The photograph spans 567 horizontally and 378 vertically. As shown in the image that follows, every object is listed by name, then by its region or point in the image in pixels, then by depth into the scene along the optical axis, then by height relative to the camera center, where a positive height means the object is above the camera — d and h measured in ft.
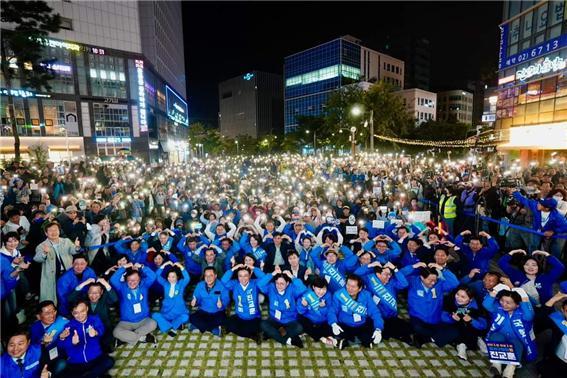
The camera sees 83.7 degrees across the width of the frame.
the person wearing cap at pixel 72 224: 24.48 -5.36
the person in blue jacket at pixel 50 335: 13.85 -7.89
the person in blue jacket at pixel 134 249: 22.70 -6.99
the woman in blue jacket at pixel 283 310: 17.39 -8.95
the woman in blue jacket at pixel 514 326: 14.11 -7.96
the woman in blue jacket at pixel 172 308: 18.45 -9.04
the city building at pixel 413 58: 320.70 +96.20
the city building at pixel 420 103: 221.05 +35.00
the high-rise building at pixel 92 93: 120.44 +25.84
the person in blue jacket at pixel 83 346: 14.34 -8.81
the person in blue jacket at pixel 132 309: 17.23 -8.70
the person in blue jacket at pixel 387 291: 17.61 -8.15
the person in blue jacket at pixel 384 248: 22.90 -7.04
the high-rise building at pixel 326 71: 225.97 +62.52
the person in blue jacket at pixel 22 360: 11.97 -7.90
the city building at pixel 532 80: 70.33 +17.41
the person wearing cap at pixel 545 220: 22.76 -5.08
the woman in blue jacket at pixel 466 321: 16.15 -8.73
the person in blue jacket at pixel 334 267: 20.42 -7.65
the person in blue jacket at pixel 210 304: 18.38 -8.88
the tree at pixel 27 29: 60.54 +25.00
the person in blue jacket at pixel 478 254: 21.36 -7.03
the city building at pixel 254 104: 367.25 +60.28
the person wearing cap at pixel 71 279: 17.97 -7.06
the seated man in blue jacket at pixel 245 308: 17.95 -8.98
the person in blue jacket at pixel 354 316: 17.04 -8.99
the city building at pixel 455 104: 303.89 +46.20
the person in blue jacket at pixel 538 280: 15.91 -7.22
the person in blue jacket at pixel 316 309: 17.60 -8.81
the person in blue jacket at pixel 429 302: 16.78 -8.35
